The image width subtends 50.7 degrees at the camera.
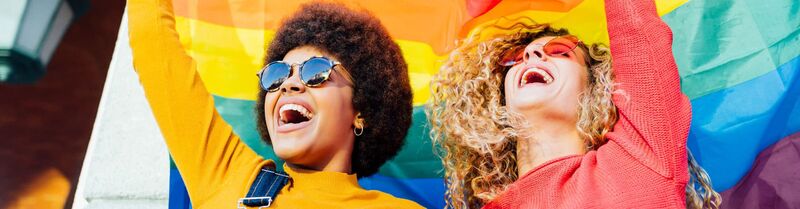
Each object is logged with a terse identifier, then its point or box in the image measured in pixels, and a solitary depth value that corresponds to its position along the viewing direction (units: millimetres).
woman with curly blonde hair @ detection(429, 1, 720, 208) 1727
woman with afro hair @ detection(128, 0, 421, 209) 2098
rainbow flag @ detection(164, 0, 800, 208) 2117
